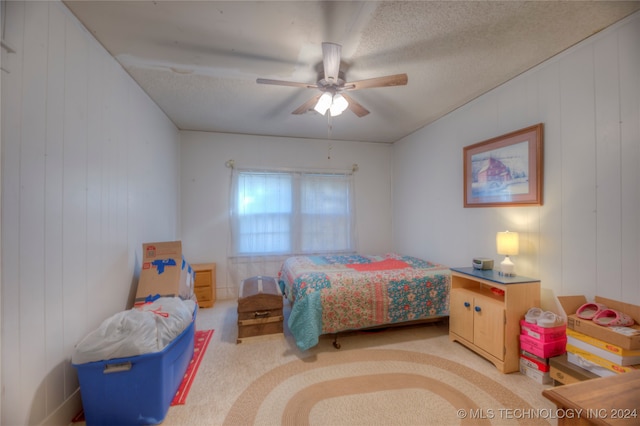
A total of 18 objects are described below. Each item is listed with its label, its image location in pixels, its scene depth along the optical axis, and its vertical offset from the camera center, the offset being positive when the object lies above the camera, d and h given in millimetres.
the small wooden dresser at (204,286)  3439 -988
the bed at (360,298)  2322 -832
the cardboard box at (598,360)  1474 -934
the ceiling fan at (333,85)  1808 +1070
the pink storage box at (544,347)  1839 -1009
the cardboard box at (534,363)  1843 -1153
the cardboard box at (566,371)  1620 -1066
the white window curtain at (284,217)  3939 -35
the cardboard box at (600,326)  1466 -729
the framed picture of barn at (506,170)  2217 +448
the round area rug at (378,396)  1565 -1292
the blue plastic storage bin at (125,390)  1434 -1036
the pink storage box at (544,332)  1849 -901
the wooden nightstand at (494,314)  2008 -872
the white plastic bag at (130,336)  1426 -745
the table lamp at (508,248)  2221 -304
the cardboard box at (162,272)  2293 -547
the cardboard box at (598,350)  1470 -863
